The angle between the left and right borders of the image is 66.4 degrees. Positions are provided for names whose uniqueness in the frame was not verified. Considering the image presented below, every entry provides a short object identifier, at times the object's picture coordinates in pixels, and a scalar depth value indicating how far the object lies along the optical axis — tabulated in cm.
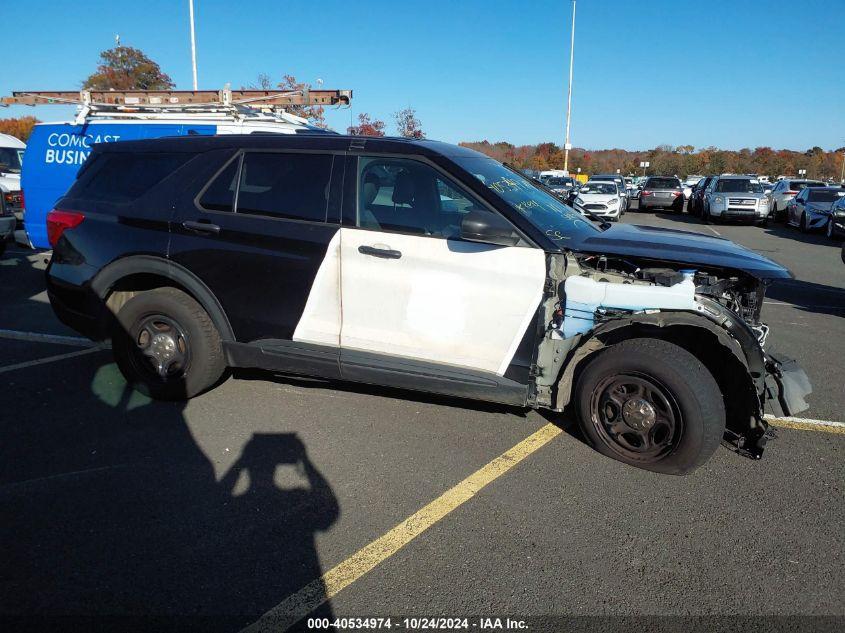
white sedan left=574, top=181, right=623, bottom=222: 2212
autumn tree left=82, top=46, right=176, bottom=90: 3203
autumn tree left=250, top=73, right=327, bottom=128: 1683
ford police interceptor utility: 366
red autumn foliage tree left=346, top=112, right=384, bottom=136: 3331
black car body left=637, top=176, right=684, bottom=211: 2928
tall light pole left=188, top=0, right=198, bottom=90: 2214
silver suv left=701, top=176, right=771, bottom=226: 2275
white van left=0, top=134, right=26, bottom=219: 1163
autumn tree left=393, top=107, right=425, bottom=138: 3581
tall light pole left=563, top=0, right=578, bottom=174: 4725
